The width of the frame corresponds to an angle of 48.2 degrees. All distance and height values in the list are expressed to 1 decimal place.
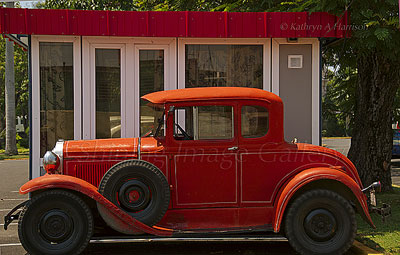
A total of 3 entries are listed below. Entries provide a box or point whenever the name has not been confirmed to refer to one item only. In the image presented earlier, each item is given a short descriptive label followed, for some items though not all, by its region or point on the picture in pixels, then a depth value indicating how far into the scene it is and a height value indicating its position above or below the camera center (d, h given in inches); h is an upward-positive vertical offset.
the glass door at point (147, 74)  345.4 +27.3
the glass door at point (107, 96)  343.9 +10.1
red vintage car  230.5 -39.9
